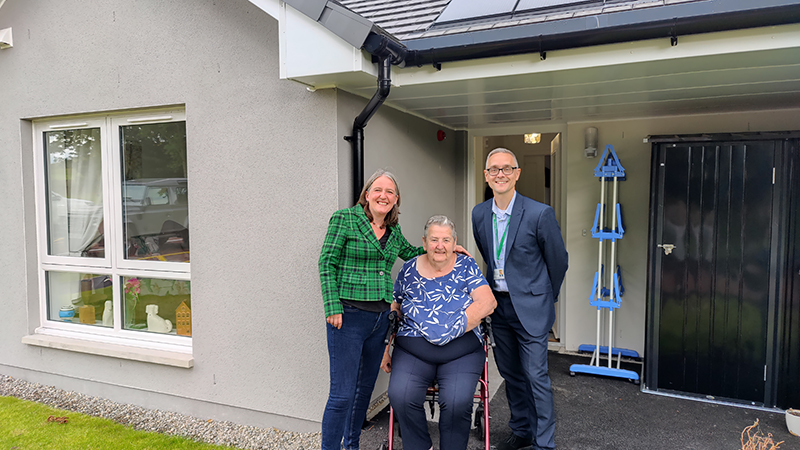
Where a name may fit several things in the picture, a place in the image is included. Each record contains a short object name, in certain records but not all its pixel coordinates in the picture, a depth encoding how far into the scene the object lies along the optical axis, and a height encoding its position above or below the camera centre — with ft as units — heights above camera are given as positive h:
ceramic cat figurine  13.75 -3.52
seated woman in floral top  8.61 -2.63
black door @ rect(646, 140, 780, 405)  12.13 -1.76
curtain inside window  14.57 +0.32
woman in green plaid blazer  9.02 -1.61
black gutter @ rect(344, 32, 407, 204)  8.74 +2.40
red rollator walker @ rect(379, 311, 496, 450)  8.99 -3.58
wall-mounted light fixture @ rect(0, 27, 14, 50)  14.49 +5.12
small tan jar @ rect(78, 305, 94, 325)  14.90 -3.55
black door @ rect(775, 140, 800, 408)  11.90 -3.01
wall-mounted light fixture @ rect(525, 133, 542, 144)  21.20 +2.99
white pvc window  13.33 -0.73
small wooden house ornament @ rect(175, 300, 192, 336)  13.37 -3.36
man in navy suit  9.48 -1.42
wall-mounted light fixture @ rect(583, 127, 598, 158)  15.22 +2.02
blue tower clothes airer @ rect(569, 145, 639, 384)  13.94 -2.16
